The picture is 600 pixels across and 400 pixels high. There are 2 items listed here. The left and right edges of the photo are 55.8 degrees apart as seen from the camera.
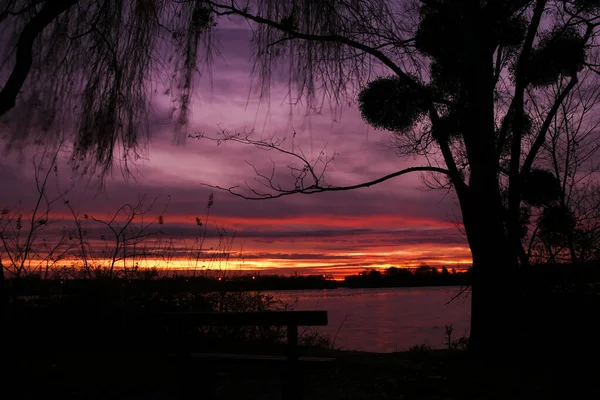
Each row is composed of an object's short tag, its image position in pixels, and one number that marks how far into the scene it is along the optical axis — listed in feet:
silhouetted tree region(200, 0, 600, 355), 20.72
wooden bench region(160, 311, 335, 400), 12.65
